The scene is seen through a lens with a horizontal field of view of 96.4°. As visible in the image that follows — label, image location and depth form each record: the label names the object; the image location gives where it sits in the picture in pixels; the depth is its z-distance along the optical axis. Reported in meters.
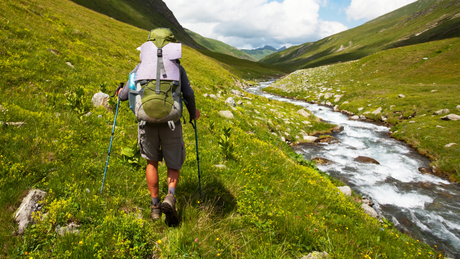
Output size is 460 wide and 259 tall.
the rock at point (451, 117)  17.59
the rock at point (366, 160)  13.75
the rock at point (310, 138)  17.34
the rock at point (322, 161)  13.35
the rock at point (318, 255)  4.12
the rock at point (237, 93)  28.26
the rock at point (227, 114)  13.65
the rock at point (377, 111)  24.05
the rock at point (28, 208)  3.31
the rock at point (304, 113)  23.69
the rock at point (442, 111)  19.33
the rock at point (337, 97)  32.33
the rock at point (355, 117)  24.39
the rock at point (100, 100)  8.64
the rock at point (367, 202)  9.36
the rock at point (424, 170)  12.58
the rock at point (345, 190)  8.95
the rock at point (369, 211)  8.10
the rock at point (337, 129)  20.36
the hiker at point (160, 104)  3.45
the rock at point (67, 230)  3.39
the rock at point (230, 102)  17.82
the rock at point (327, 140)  17.33
